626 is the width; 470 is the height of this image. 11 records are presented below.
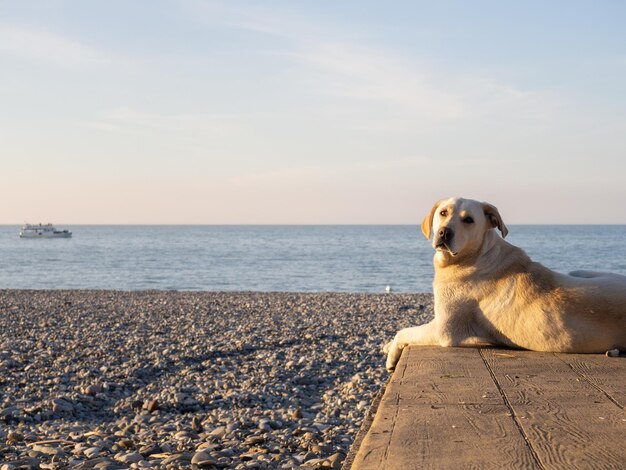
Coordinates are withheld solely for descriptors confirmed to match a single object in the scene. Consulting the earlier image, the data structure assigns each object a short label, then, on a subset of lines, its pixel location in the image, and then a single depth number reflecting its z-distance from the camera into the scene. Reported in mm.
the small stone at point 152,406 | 7895
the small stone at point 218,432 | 6625
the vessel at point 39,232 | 115062
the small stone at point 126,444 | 6121
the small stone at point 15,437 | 6516
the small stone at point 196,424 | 7000
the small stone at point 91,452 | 5818
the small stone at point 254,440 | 6199
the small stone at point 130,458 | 5543
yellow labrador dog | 5180
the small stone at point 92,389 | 8641
